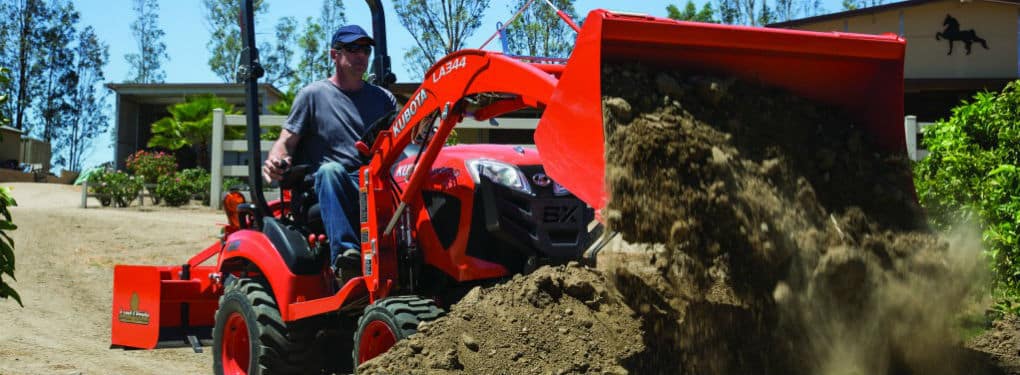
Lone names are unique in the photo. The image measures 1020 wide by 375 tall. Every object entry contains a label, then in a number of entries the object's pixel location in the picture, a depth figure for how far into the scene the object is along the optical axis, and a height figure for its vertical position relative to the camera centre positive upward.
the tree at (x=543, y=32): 24.08 +4.38
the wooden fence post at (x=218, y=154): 16.97 +1.03
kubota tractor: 4.36 +0.14
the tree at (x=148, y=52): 54.91 +8.62
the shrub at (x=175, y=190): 18.95 +0.50
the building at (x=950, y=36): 27.94 +5.03
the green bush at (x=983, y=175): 6.40 +0.32
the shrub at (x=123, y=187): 19.05 +0.54
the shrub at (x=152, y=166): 20.69 +1.01
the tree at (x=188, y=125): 26.83 +2.35
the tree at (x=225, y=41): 44.31 +7.46
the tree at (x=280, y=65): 46.00 +6.75
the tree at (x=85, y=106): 53.25 +5.69
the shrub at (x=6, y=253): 4.96 -0.17
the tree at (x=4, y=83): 5.16 +0.64
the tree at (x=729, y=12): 40.00 +8.04
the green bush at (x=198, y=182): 19.30 +0.66
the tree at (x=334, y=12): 40.22 +7.90
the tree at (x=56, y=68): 50.47 +7.27
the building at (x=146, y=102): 30.95 +3.64
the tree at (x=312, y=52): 39.69 +6.32
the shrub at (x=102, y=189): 19.09 +0.51
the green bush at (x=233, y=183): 17.80 +0.60
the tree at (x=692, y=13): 37.19 +7.52
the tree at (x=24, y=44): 48.09 +7.90
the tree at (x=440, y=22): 26.31 +4.98
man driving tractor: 5.76 +0.50
